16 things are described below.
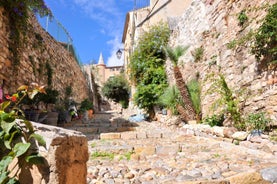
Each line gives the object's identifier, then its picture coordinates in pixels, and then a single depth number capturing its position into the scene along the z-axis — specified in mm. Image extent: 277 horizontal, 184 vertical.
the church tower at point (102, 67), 35538
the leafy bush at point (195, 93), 6855
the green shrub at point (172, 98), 7395
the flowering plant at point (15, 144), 1169
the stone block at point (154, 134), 5863
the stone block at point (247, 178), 2367
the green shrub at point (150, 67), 9336
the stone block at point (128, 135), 5730
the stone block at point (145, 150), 4070
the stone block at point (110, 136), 5654
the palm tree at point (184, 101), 6820
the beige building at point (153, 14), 13719
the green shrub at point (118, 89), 17812
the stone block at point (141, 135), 5801
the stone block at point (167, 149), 4047
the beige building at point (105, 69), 35794
